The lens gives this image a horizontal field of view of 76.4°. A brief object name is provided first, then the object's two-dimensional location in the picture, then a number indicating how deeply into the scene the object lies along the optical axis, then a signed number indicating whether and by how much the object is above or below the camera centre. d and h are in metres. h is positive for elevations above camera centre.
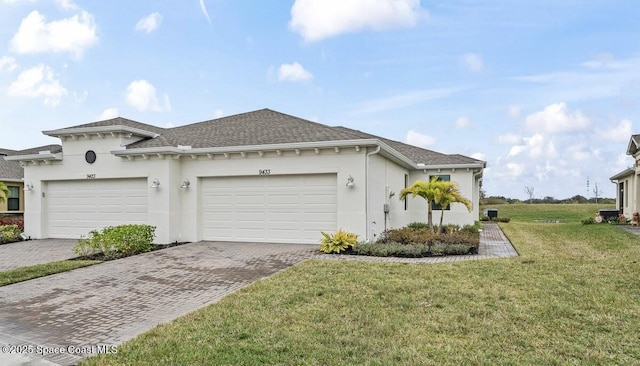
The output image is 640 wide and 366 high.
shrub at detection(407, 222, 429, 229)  16.95 -1.75
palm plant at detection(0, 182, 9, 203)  17.60 -0.27
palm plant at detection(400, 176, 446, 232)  13.92 -0.15
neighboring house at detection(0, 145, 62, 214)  22.20 -0.01
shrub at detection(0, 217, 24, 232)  18.13 -1.64
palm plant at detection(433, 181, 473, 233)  13.96 -0.36
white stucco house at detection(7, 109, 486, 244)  12.48 +0.12
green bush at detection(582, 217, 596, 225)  22.29 -2.09
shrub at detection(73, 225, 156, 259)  11.15 -1.61
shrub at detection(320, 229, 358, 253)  11.15 -1.60
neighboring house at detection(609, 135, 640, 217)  20.89 +0.01
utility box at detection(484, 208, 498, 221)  29.19 -2.13
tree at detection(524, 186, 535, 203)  53.59 -1.01
